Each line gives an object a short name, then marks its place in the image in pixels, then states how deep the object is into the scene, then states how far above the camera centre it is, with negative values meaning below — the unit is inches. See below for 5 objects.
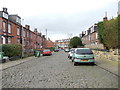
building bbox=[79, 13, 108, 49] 1382.2 +130.9
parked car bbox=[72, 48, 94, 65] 362.2 -38.1
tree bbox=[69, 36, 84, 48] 1612.0 +60.3
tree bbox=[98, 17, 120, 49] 340.1 +46.1
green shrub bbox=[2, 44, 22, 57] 512.8 -14.2
